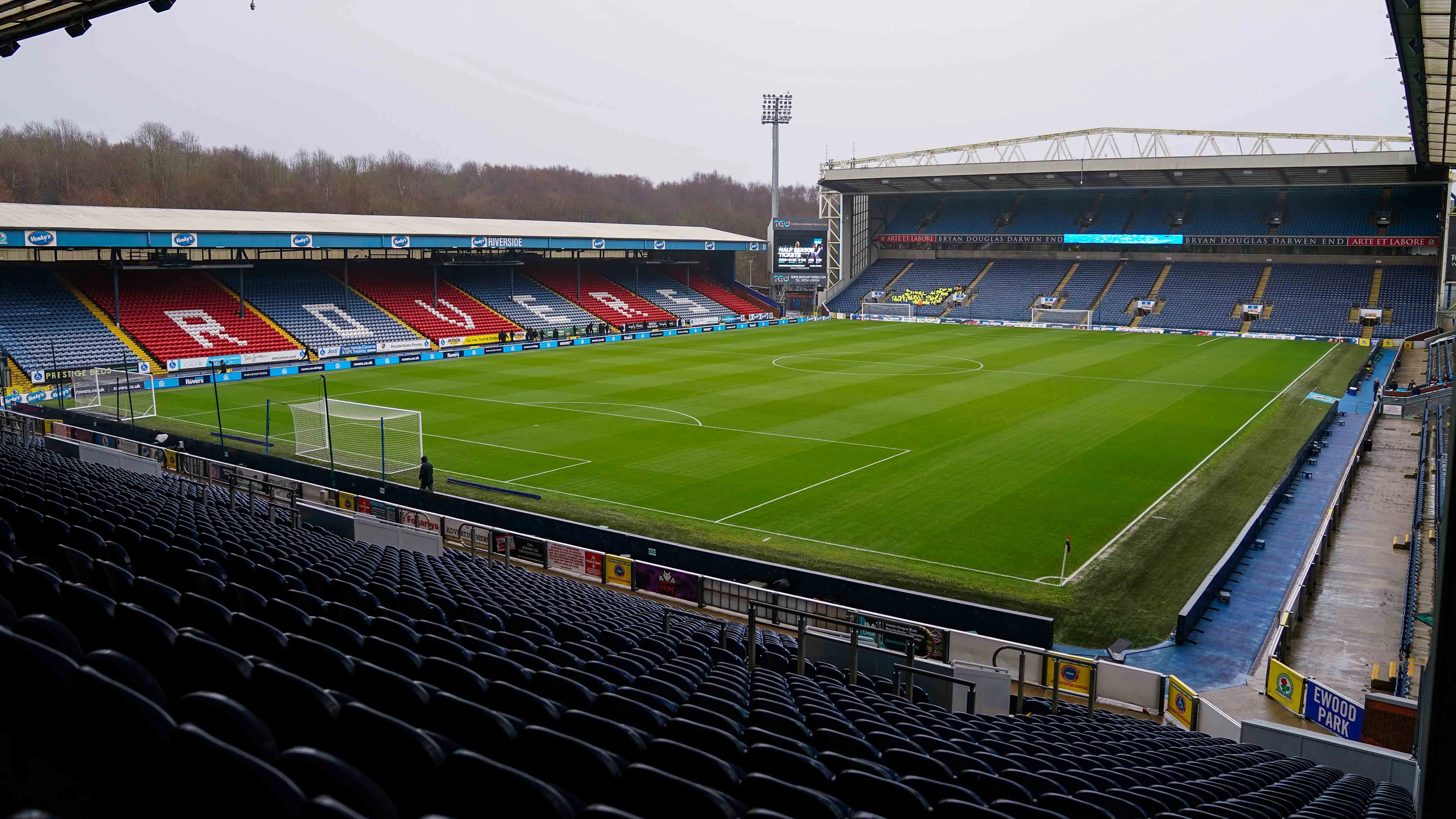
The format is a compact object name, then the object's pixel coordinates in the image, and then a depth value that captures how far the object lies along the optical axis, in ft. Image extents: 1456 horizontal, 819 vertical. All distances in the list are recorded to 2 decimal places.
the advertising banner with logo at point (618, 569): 63.72
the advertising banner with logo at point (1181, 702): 45.57
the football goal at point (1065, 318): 249.34
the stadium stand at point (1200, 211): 239.50
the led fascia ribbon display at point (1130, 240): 234.17
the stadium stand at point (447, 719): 10.30
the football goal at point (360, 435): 97.60
